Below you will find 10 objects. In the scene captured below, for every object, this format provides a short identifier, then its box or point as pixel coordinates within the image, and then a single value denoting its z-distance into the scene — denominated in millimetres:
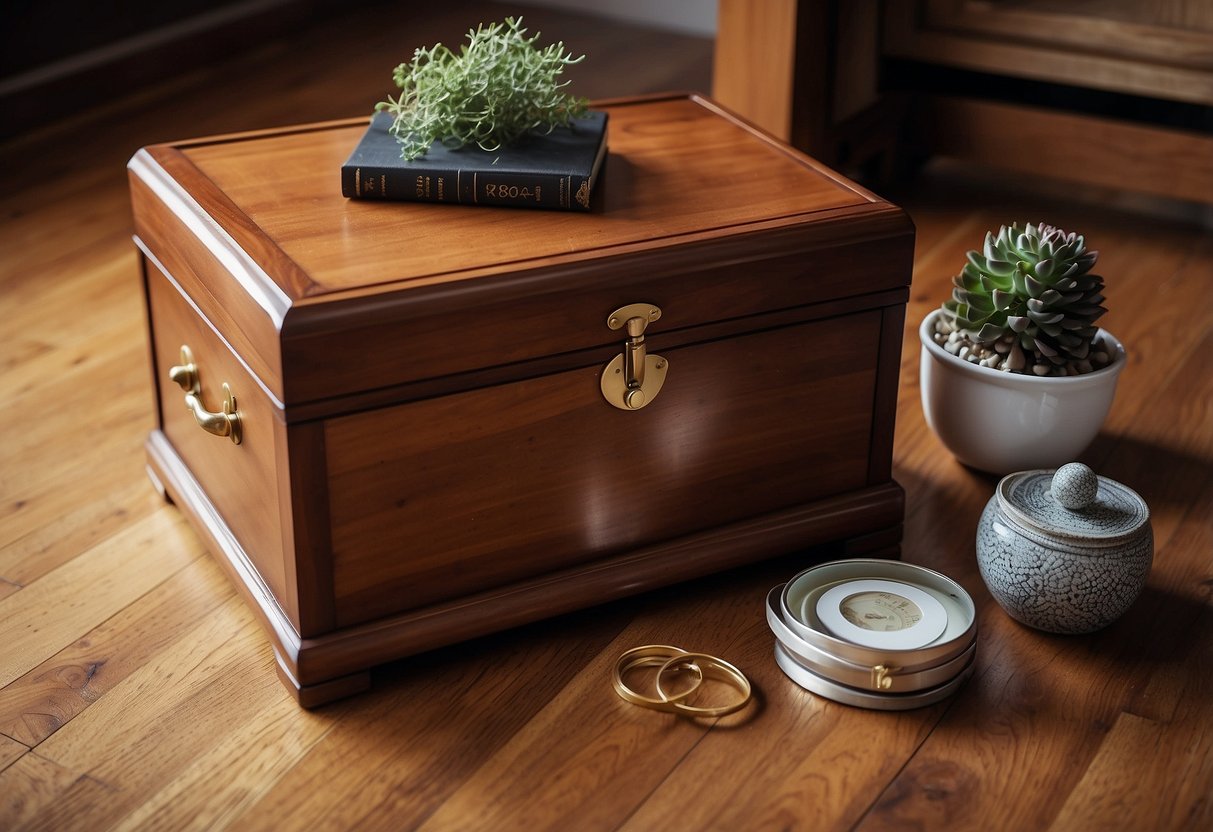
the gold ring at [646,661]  1222
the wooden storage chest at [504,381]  1134
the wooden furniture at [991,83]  2148
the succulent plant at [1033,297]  1418
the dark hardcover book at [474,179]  1263
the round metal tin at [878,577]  1183
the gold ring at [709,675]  1197
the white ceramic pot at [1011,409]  1464
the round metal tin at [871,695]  1203
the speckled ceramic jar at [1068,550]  1234
